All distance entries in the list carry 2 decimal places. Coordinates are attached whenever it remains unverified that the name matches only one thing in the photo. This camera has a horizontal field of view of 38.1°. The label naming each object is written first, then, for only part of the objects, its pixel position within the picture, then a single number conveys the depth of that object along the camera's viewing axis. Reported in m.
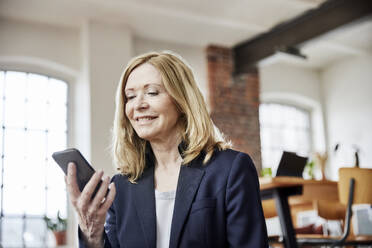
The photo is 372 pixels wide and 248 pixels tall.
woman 1.78
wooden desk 4.11
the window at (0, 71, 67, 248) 6.53
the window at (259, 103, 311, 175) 8.84
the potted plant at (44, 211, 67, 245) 6.62
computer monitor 4.01
